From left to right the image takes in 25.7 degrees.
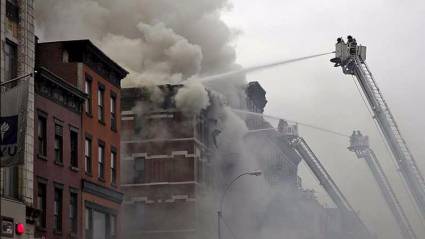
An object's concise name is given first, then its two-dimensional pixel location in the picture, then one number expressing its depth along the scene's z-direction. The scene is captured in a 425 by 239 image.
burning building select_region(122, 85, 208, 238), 59.34
